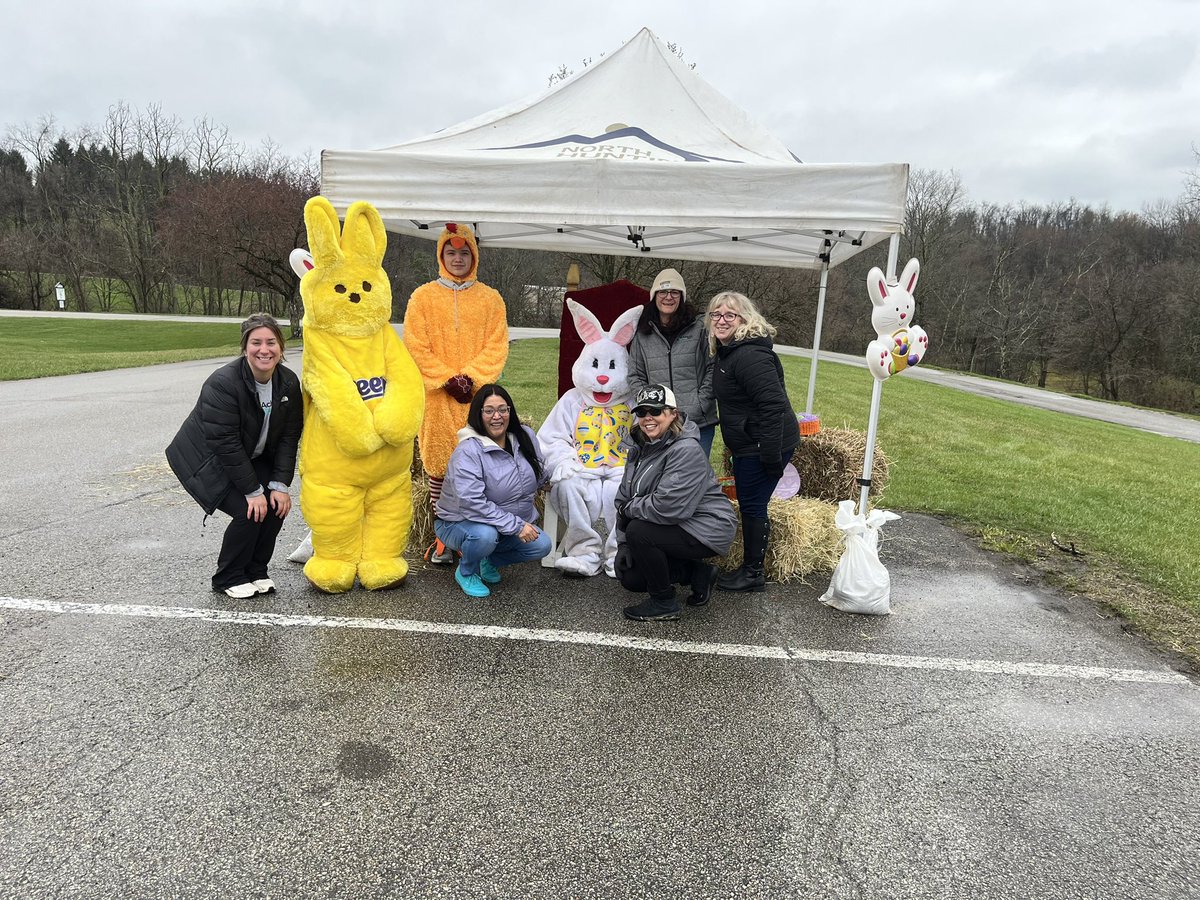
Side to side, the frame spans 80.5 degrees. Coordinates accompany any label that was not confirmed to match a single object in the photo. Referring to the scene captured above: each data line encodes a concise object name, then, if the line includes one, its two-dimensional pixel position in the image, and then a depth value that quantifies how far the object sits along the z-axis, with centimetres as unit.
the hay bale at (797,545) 455
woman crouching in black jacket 352
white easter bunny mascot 438
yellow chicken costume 454
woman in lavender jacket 390
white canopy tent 388
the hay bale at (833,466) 554
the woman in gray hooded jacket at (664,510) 373
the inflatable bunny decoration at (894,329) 401
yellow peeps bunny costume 371
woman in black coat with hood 393
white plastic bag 401
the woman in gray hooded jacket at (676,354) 446
